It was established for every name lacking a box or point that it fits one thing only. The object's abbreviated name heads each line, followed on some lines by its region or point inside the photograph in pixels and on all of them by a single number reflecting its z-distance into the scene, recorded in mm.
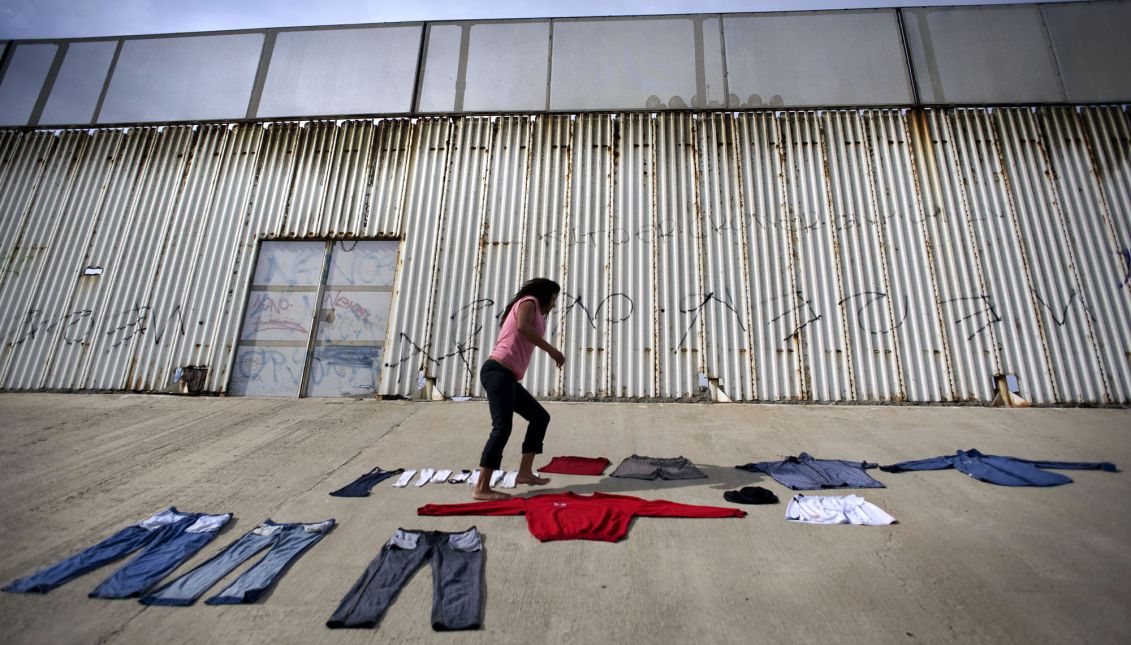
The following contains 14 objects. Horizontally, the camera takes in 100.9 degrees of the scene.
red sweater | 2695
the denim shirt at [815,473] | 3469
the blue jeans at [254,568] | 2096
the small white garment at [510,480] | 3589
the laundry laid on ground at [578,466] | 3895
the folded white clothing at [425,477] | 3590
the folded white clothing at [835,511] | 2848
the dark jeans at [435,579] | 1969
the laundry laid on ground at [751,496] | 3145
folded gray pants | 3729
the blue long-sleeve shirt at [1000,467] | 3402
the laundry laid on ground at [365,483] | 3369
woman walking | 3344
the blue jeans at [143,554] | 2180
